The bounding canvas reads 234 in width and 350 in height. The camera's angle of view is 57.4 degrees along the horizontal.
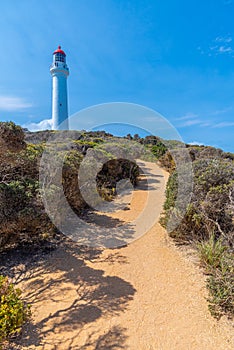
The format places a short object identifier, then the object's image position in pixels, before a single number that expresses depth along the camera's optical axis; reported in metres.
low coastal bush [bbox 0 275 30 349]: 2.18
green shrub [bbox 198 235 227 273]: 3.59
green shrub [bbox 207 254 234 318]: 2.82
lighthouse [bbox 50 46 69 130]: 20.48
